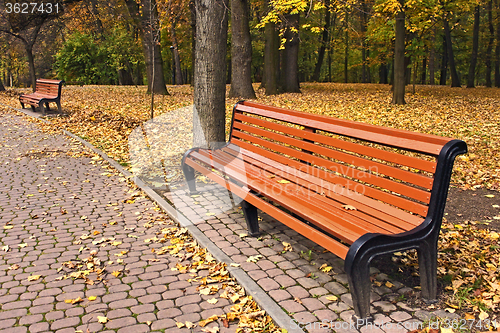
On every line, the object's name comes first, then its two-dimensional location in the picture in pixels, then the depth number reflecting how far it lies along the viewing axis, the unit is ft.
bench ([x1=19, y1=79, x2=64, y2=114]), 40.22
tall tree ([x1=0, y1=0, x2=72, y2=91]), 63.62
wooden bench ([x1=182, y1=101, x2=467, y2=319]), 9.12
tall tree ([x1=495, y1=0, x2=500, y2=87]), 97.14
